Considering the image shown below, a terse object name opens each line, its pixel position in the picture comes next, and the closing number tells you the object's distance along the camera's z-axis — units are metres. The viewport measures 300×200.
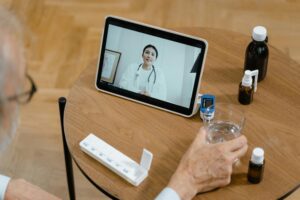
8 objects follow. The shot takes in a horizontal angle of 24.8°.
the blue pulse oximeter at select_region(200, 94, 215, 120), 1.56
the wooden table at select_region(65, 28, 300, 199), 1.46
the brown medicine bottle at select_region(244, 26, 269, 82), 1.60
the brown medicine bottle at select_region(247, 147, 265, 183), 1.42
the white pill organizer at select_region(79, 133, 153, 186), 1.46
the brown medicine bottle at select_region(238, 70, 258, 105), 1.57
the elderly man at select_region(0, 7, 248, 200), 1.19
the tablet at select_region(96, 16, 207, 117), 1.54
